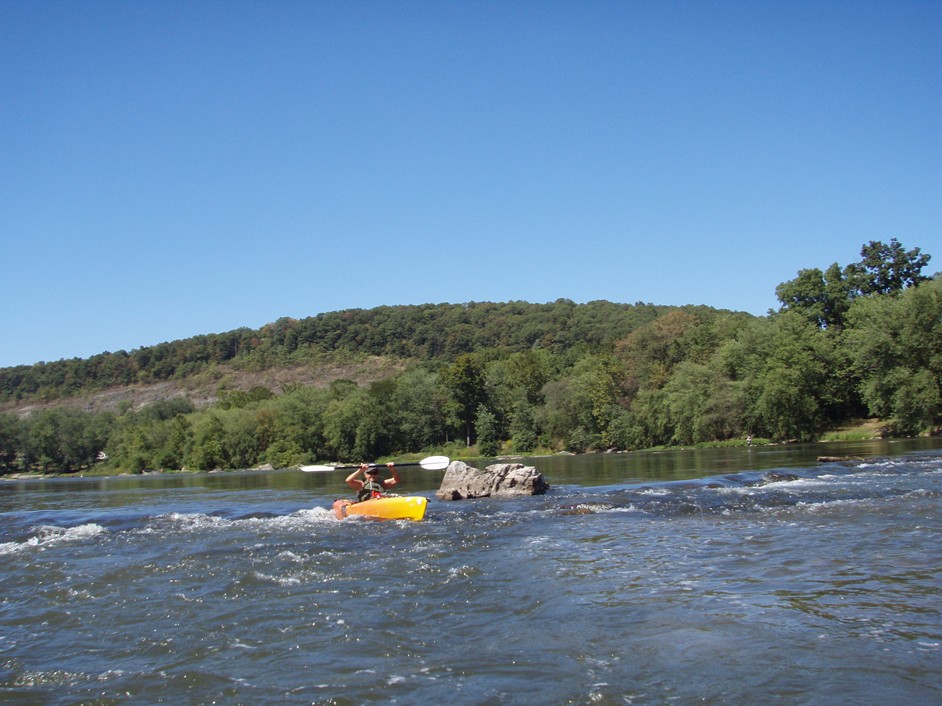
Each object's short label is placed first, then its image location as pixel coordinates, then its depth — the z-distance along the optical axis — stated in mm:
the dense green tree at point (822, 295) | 76562
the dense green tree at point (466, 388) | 93250
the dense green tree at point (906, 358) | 53406
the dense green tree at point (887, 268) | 76438
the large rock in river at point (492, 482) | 25875
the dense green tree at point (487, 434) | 86031
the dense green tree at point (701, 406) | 65438
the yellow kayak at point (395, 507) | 20016
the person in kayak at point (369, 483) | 22281
